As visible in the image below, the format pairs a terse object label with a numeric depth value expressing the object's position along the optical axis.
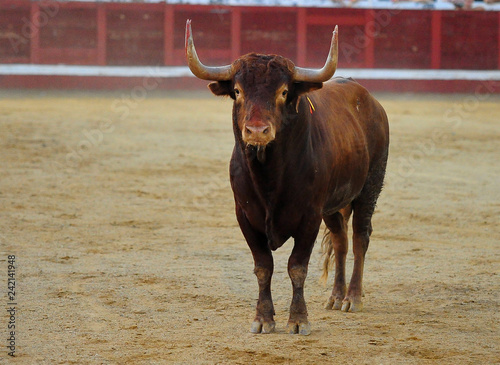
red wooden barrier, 26.05
